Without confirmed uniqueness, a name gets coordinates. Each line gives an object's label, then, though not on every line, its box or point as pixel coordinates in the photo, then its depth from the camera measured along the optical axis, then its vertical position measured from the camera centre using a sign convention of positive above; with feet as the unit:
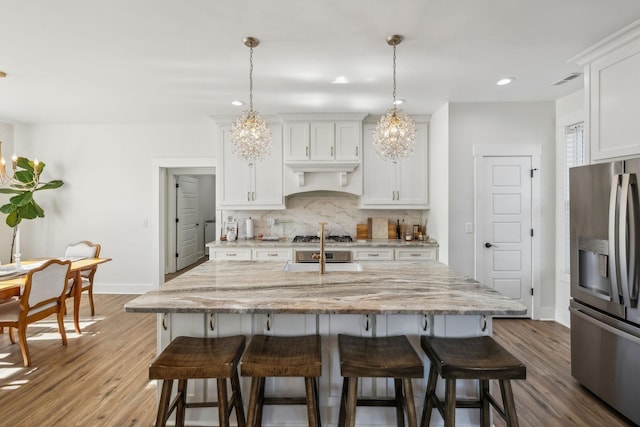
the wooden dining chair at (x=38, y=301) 9.11 -2.54
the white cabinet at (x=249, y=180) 15.19 +1.50
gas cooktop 14.66 -1.15
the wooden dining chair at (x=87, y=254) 13.10 -1.68
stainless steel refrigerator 6.67 -1.48
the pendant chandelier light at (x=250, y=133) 8.40 +2.02
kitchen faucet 7.72 -1.06
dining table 9.16 -1.93
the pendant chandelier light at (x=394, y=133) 8.11 +1.98
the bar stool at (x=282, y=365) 5.18 -2.35
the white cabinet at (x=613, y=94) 7.55 +2.87
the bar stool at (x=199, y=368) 5.08 -2.36
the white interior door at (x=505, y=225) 13.04 -0.45
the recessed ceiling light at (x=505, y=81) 10.76 +4.33
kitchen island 5.98 -2.08
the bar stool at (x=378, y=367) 5.14 -2.35
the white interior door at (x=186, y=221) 21.24 -0.54
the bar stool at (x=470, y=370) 5.03 -2.36
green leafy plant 14.70 +0.92
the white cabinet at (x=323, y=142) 14.55 +3.10
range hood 14.60 +1.65
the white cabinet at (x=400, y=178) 14.98 +1.58
